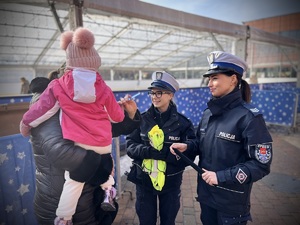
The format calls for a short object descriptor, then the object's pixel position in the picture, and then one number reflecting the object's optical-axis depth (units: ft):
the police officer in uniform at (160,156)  6.75
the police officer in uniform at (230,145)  4.95
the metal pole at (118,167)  10.92
